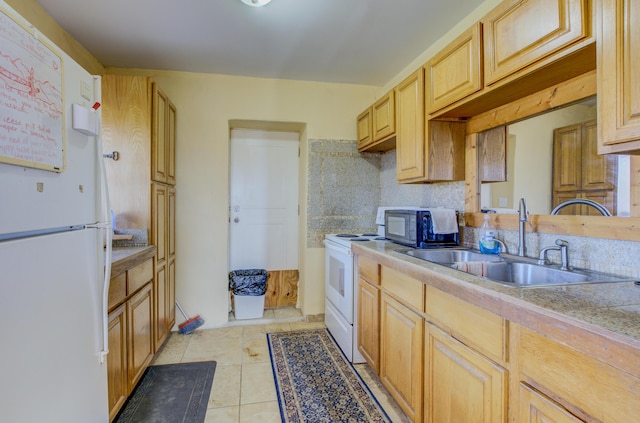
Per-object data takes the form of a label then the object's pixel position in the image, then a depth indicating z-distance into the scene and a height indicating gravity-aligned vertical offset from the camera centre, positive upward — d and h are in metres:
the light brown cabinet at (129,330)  1.59 -0.70
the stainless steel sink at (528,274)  1.32 -0.29
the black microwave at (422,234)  2.05 -0.16
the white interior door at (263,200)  3.46 +0.11
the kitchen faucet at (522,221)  1.58 -0.06
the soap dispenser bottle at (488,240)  1.78 -0.17
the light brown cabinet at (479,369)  0.76 -0.51
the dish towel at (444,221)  2.04 -0.07
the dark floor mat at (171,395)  1.76 -1.14
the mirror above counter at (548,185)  1.23 +0.12
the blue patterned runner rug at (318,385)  1.78 -1.14
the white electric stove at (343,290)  2.39 -0.67
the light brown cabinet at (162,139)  2.35 +0.58
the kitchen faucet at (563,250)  1.40 -0.18
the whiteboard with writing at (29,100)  0.79 +0.31
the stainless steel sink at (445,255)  1.92 -0.28
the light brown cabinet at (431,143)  2.06 +0.44
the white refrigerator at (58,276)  0.80 -0.20
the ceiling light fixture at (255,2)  1.89 +1.24
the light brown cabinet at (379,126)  2.49 +0.73
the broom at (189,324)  2.89 -1.05
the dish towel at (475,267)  1.61 -0.29
